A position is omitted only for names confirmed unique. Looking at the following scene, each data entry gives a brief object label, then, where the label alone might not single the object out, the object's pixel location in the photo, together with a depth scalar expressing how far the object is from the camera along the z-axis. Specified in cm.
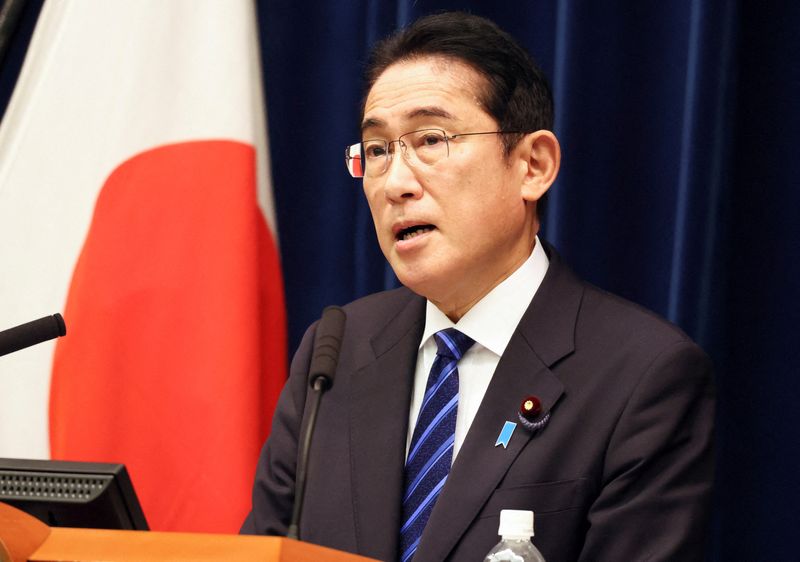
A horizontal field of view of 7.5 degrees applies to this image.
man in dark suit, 469
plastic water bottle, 450
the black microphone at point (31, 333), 453
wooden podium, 437
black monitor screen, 450
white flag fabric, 498
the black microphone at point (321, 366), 454
